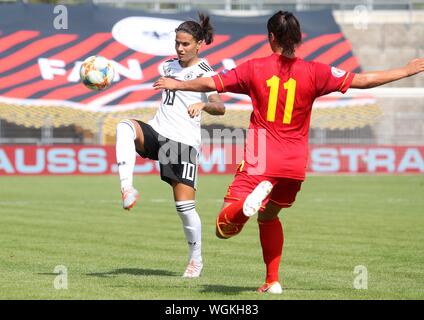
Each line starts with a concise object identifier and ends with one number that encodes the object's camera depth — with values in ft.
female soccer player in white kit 60.68
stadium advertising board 183.52
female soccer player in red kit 50.75
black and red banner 202.90
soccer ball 62.95
